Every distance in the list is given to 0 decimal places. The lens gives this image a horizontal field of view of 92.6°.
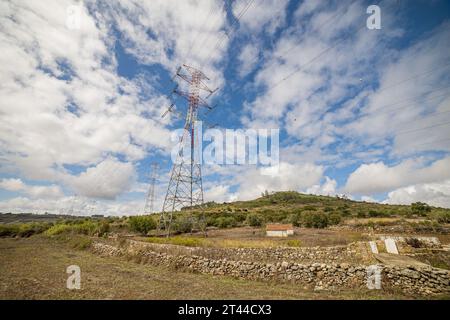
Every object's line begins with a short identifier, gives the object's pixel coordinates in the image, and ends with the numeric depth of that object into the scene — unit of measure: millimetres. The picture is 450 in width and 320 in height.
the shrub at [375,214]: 59500
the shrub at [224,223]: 50669
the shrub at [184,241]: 18656
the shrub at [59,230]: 44900
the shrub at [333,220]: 48259
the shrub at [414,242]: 18750
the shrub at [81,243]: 25644
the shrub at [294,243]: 20381
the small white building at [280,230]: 34875
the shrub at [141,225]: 34750
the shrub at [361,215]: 58606
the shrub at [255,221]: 54775
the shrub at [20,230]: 48494
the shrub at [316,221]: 46947
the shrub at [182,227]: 35575
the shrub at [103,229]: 35744
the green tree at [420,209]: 60356
